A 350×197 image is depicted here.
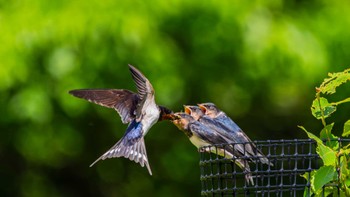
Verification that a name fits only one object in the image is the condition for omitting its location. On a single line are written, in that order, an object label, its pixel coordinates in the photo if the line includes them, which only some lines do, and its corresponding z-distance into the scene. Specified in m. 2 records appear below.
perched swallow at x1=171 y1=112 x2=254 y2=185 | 9.97
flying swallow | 10.50
